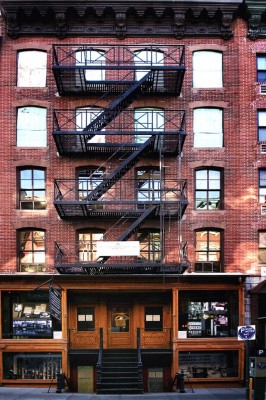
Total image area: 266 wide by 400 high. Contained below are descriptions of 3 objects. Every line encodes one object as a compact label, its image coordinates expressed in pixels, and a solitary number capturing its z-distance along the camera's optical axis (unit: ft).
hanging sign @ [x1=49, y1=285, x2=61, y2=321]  65.77
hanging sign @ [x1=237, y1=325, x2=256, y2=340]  57.93
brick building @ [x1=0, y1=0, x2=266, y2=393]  71.05
